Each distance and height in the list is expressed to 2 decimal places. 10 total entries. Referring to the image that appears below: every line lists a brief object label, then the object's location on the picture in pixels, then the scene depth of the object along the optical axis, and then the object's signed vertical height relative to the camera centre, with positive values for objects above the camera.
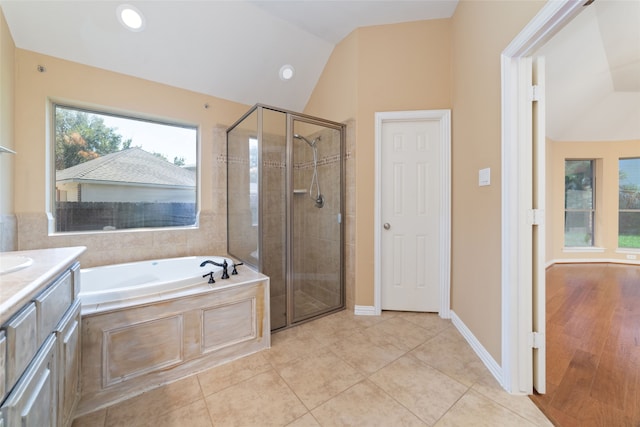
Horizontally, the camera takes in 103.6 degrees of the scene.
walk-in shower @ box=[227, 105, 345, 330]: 2.29 +0.06
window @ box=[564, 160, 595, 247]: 4.84 +0.16
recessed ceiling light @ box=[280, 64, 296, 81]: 2.91 +1.65
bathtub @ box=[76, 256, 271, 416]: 1.41 -0.75
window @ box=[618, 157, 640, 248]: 4.66 +0.12
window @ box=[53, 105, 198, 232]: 2.20 +0.39
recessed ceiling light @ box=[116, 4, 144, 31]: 2.01 +1.60
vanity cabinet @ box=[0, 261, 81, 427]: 0.69 -0.50
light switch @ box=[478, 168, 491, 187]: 1.76 +0.25
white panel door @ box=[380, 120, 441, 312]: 2.50 -0.02
